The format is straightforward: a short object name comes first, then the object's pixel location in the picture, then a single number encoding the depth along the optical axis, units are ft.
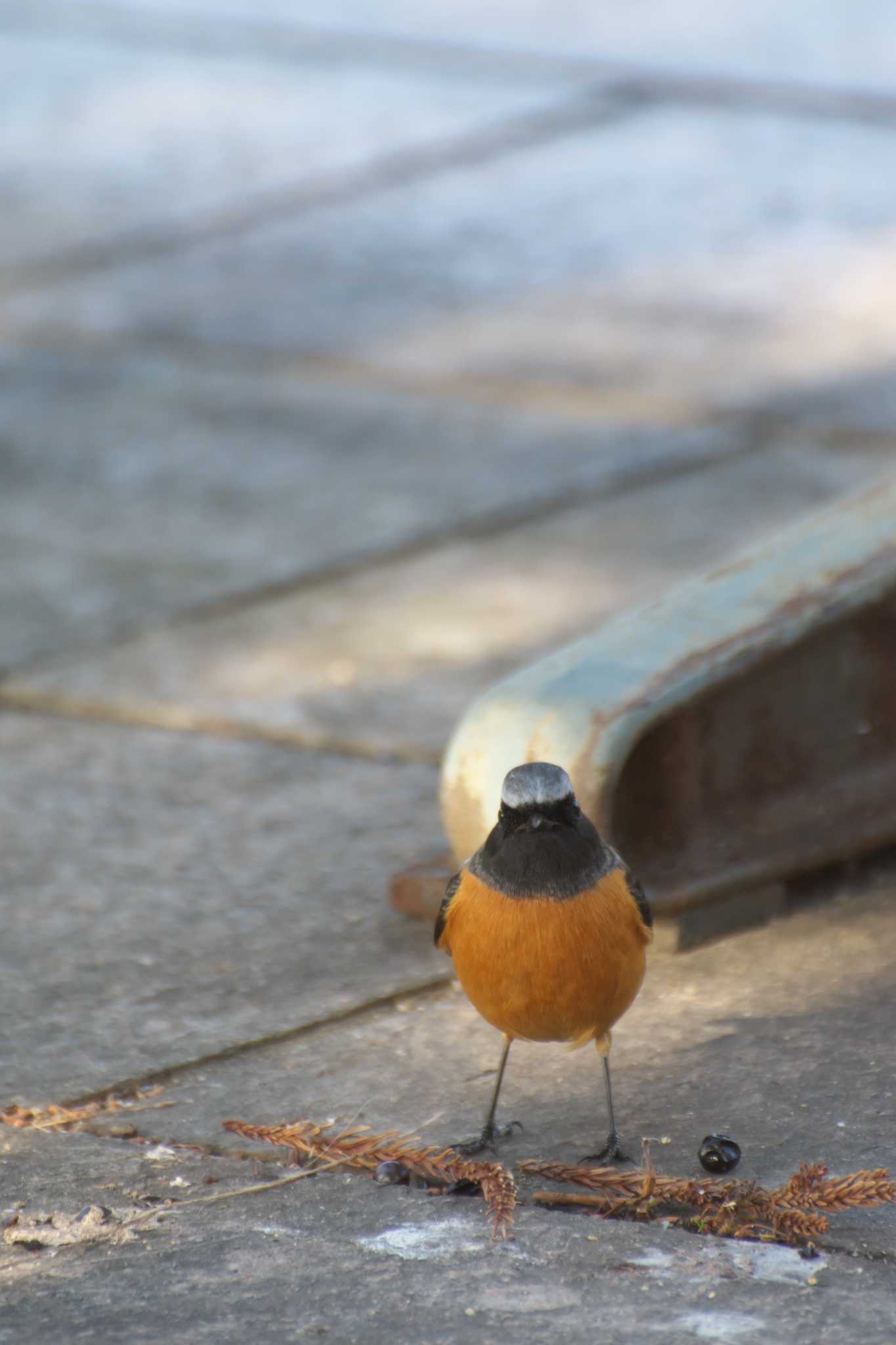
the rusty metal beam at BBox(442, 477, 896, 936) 28.02
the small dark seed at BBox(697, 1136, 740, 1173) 22.79
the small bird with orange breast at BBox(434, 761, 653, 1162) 23.29
